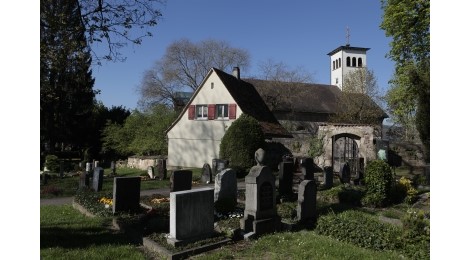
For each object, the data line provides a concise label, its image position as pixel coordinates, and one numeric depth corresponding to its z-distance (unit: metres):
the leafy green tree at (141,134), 33.00
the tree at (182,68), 43.69
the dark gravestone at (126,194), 9.85
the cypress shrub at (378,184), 11.76
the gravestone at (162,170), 19.48
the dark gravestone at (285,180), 12.96
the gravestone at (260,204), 8.20
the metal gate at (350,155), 18.23
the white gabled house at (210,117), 26.98
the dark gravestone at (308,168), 14.53
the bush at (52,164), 24.29
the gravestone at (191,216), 7.09
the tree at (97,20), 9.79
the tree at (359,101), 37.25
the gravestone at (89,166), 20.66
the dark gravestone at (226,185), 10.22
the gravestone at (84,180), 15.20
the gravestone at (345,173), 16.66
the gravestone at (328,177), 15.09
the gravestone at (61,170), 20.95
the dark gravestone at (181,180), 11.53
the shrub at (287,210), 9.94
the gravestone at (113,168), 22.81
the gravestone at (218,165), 18.53
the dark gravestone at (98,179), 14.19
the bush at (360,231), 7.07
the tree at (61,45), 9.19
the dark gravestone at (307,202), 9.04
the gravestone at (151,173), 20.25
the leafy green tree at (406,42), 20.14
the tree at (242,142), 20.19
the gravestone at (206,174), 17.94
